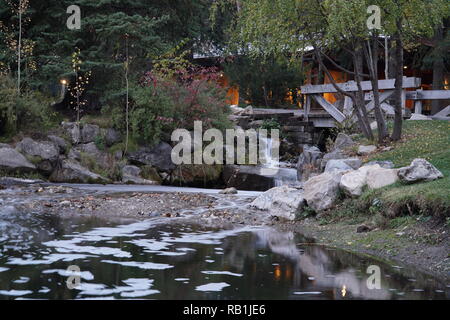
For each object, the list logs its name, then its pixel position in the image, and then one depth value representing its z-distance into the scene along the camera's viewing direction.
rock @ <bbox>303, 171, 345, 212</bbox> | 11.14
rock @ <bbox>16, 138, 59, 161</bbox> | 17.50
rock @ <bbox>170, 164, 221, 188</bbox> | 18.89
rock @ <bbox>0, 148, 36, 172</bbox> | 16.64
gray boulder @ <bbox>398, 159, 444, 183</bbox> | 10.12
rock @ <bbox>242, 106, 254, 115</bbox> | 24.67
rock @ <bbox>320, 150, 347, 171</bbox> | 15.77
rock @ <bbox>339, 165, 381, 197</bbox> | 10.86
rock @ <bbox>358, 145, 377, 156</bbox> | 15.70
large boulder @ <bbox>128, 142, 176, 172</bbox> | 19.14
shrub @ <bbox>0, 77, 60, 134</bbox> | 18.05
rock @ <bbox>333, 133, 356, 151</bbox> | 17.04
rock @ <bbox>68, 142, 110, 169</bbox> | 18.47
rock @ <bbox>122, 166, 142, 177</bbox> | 18.47
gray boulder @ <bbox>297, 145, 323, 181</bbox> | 16.73
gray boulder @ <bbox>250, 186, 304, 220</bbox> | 11.43
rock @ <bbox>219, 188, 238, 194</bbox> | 15.68
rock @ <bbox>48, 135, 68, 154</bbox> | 18.34
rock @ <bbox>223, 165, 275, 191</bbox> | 18.12
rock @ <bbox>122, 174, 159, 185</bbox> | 18.05
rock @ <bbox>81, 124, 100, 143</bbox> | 19.44
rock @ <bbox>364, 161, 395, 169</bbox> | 12.77
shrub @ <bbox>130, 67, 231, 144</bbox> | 19.39
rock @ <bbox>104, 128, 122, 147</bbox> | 19.52
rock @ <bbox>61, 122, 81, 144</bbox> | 19.38
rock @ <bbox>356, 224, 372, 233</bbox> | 9.51
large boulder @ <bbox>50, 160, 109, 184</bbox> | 17.42
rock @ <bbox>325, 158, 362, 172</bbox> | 13.77
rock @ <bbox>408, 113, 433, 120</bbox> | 20.07
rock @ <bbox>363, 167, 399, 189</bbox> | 10.62
